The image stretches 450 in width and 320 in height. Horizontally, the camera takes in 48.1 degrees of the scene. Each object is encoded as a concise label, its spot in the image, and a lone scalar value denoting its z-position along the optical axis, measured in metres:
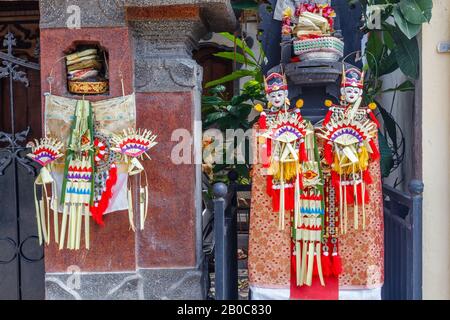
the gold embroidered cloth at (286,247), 2.99
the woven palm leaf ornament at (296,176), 2.96
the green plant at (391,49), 3.25
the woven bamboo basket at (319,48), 3.02
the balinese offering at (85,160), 2.98
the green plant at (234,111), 4.00
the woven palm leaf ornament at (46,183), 2.96
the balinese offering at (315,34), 3.03
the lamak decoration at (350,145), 2.91
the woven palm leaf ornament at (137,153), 2.94
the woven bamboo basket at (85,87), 3.05
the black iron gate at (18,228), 3.32
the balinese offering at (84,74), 3.06
